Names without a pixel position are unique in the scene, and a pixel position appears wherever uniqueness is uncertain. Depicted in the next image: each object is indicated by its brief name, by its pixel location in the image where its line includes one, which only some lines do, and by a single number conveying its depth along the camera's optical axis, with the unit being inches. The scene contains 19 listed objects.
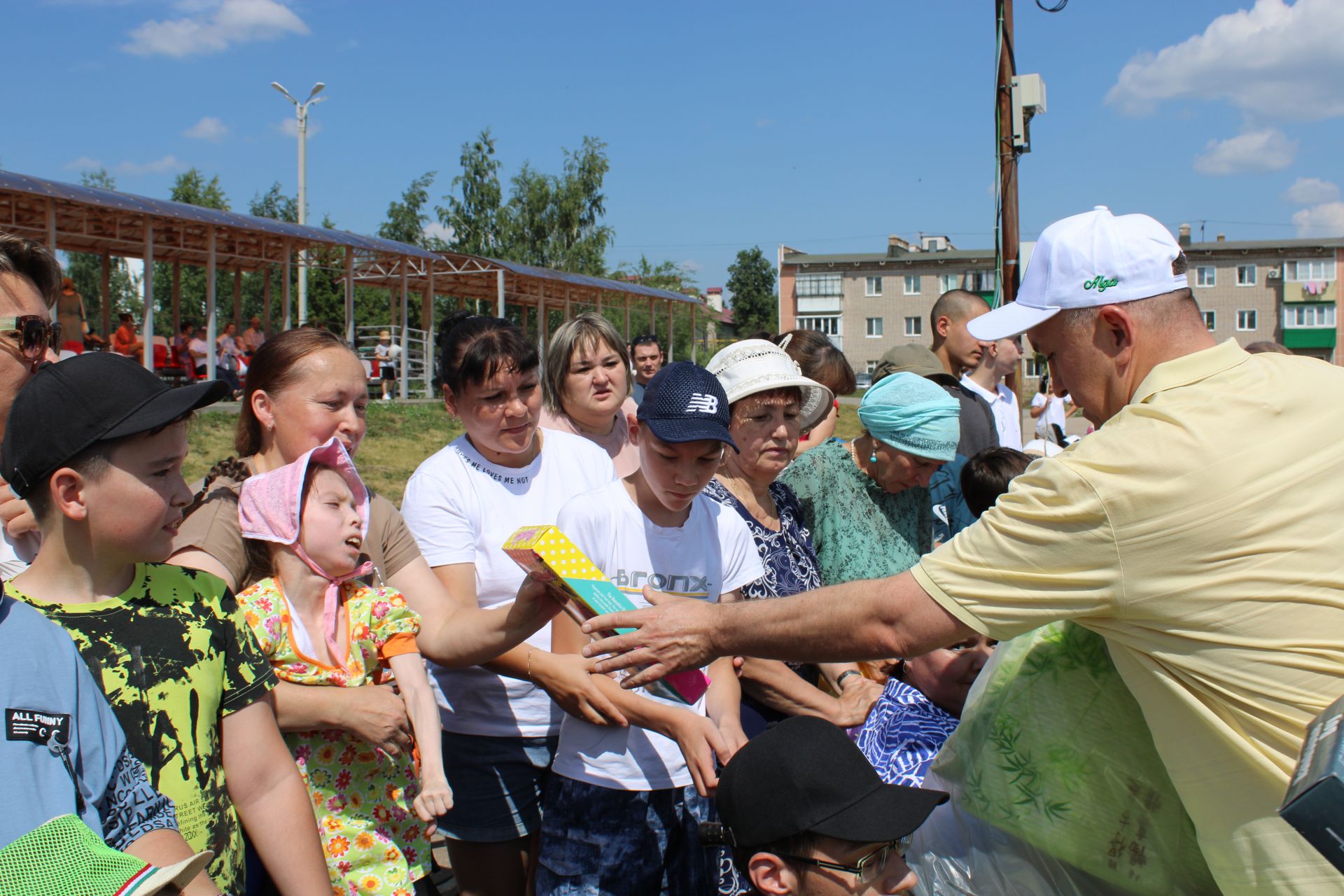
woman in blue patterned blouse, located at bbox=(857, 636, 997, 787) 107.6
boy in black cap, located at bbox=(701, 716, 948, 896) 80.3
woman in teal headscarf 138.6
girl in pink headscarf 96.6
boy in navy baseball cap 100.3
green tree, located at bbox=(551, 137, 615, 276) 1801.2
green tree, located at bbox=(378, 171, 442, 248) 1866.4
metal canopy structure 603.5
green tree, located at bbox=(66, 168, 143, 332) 1627.7
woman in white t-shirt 117.9
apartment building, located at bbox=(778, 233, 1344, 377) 2637.8
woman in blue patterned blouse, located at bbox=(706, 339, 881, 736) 122.1
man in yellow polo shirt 69.2
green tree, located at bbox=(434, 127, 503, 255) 1809.8
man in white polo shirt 236.4
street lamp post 987.8
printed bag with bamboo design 77.7
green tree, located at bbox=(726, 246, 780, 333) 3742.6
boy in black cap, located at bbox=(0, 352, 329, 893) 70.0
